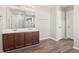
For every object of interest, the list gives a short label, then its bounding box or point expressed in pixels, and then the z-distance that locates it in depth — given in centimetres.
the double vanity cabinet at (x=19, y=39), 209
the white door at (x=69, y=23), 222
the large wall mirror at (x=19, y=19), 211
